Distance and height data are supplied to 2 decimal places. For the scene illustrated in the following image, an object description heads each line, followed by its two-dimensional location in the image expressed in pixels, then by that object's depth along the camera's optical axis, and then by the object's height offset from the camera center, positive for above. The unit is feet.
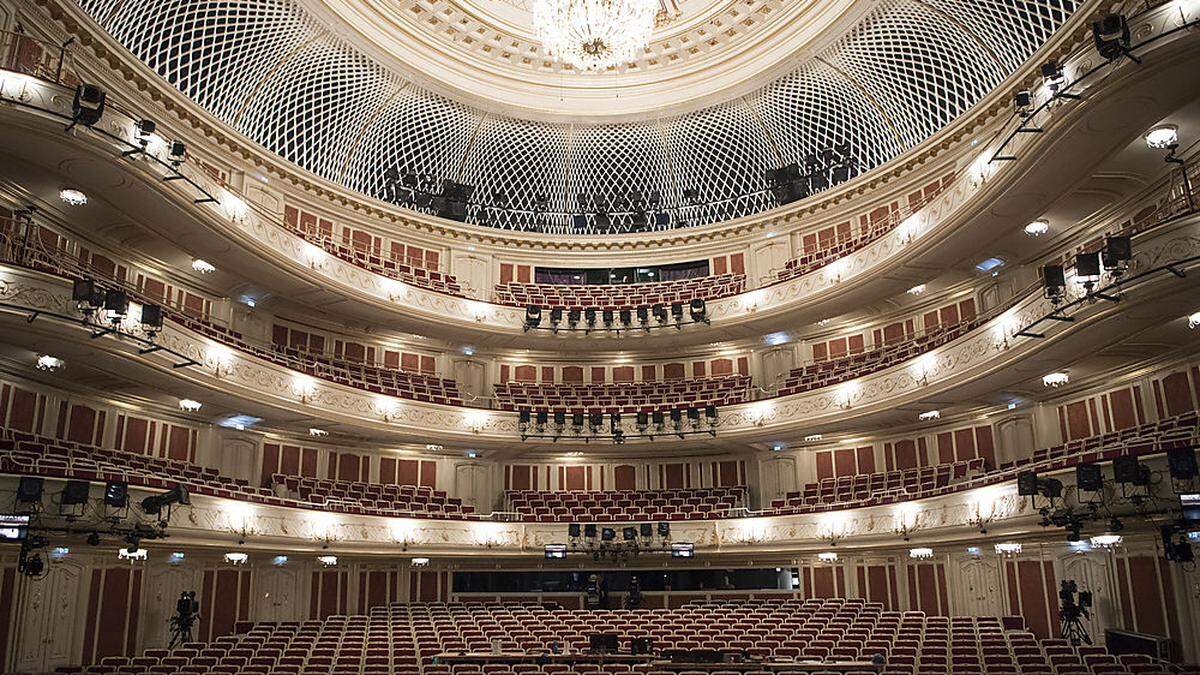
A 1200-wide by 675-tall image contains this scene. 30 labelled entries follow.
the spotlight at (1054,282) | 47.67 +13.30
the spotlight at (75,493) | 45.32 +2.11
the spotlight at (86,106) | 46.21 +23.06
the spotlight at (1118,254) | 41.63 +12.97
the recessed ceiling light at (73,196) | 55.16 +21.87
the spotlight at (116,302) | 49.67 +13.41
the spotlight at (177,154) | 53.31 +23.92
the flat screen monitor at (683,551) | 78.54 -2.42
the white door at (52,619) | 51.93 -5.39
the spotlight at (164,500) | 51.65 +1.91
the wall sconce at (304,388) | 71.26 +11.90
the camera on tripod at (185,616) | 59.21 -5.90
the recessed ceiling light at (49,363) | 54.25 +11.01
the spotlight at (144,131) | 51.13 +24.16
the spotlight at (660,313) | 91.09 +22.50
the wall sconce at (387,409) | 78.57 +11.06
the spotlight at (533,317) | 89.35 +21.95
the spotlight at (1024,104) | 46.63 +22.95
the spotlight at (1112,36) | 36.78 +20.98
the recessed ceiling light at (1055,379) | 58.95 +9.79
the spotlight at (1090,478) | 46.21 +2.26
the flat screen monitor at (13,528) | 42.70 +0.29
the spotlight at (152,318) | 53.47 +13.40
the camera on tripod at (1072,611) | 53.42 -5.76
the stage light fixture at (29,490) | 43.11 +2.19
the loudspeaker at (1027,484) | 49.93 +2.12
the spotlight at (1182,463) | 41.11 +2.62
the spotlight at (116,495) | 48.44 +2.11
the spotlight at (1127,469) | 43.65 +2.51
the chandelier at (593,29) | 60.39 +35.58
